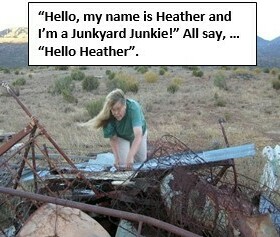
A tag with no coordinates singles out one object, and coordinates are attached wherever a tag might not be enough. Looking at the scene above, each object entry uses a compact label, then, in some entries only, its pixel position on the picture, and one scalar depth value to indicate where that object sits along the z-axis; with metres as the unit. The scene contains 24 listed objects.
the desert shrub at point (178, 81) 32.20
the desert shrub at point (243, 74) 38.44
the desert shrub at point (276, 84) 30.36
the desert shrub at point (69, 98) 24.31
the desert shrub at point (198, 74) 40.65
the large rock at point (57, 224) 4.21
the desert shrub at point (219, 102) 22.28
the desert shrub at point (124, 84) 29.31
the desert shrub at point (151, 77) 36.18
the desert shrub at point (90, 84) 30.77
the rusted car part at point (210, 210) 4.46
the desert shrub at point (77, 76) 38.19
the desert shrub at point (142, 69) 46.94
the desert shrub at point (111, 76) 37.79
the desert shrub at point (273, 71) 44.23
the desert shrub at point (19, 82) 35.59
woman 7.08
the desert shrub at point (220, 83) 29.70
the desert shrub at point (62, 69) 54.41
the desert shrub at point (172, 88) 27.92
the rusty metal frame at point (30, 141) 4.84
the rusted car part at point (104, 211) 3.17
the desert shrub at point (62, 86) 28.59
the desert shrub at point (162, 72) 43.53
